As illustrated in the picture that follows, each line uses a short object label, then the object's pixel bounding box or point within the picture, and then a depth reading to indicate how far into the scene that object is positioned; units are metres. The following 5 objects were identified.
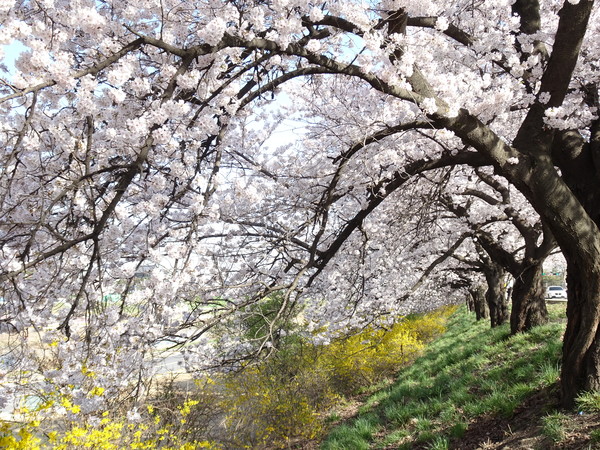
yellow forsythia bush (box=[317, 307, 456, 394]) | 11.64
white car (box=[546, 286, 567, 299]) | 38.28
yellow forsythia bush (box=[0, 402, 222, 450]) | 3.90
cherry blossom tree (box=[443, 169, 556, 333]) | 7.39
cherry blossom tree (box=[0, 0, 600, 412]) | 2.76
